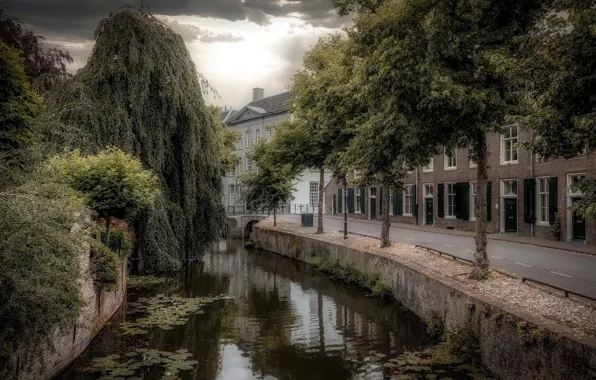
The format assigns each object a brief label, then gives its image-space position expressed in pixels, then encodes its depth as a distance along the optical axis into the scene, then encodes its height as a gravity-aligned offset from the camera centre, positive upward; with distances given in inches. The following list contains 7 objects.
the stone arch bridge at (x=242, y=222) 1547.7 -88.9
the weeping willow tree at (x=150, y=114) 667.4 +116.6
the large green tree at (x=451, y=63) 411.2 +115.9
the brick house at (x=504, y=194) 790.5 -1.9
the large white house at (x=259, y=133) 1940.2 +275.9
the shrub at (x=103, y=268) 442.9 -67.8
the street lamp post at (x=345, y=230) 872.3 -66.2
